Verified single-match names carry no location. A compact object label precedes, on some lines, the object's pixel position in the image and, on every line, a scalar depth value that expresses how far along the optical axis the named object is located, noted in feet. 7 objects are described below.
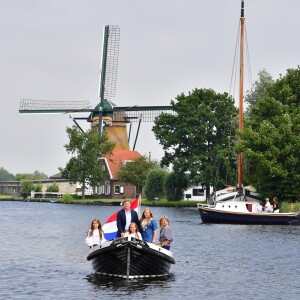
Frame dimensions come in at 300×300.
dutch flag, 119.44
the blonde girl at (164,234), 118.52
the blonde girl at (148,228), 116.26
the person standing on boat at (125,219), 114.62
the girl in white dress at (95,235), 120.78
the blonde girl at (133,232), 112.57
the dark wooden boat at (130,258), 111.75
